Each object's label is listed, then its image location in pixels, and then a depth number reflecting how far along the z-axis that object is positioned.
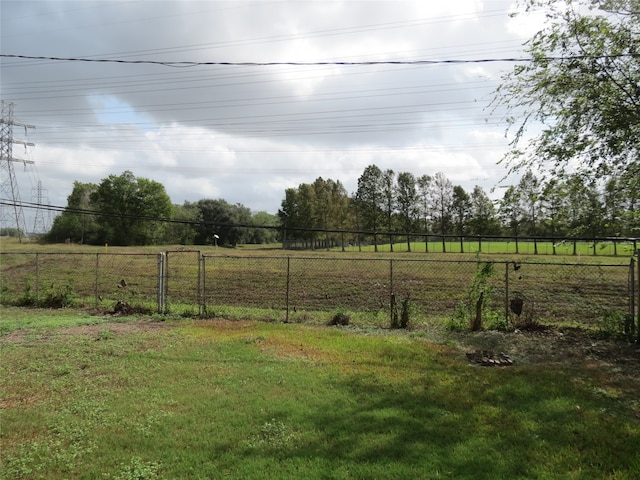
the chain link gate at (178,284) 11.95
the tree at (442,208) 64.50
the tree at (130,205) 73.44
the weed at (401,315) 9.95
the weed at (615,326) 8.49
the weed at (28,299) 13.67
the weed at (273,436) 3.98
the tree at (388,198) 62.75
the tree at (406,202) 62.94
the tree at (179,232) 78.50
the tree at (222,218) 83.44
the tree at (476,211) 57.22
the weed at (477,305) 9.41
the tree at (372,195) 63.06
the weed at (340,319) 10.31
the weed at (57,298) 13.45
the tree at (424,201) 63.69
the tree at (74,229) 74.38
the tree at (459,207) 64.19
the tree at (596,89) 7.53
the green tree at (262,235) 99.09
